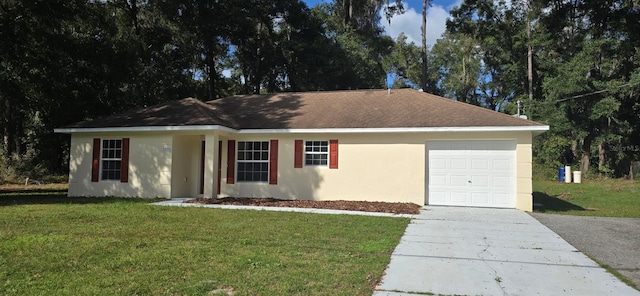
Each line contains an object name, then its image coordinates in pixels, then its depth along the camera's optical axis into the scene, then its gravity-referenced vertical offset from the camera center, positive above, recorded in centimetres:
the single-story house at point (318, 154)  1266 +10
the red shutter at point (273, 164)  1423 -27
